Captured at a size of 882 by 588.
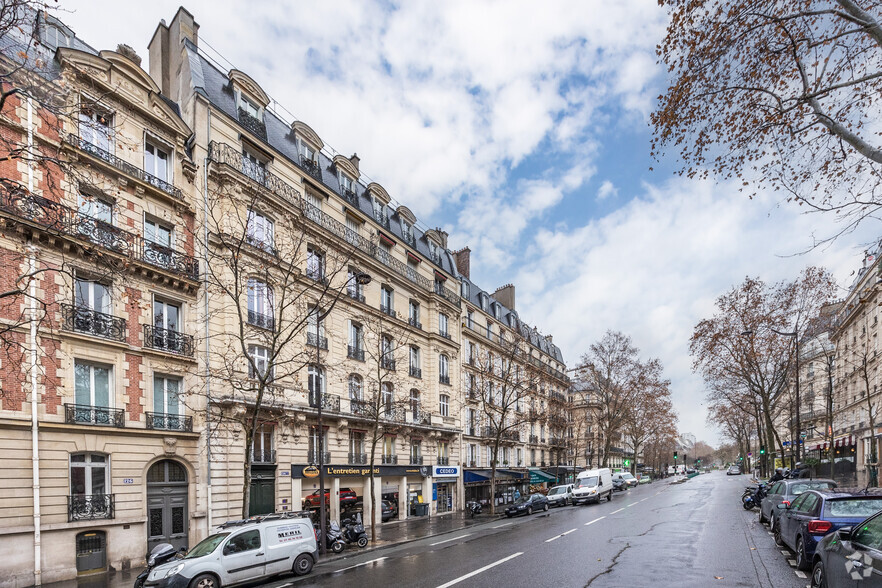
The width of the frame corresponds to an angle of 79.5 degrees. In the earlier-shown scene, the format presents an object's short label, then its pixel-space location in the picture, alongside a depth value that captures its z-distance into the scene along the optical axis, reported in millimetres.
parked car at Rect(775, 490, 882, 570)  9602
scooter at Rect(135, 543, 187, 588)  12758
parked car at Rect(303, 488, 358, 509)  23047
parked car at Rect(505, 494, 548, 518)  30409
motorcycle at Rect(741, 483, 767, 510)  23453
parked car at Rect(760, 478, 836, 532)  14328
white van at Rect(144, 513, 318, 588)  11344
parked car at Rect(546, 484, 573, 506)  35531
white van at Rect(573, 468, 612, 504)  34219
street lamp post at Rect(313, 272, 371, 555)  17062
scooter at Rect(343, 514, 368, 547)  18656
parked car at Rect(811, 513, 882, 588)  5830
